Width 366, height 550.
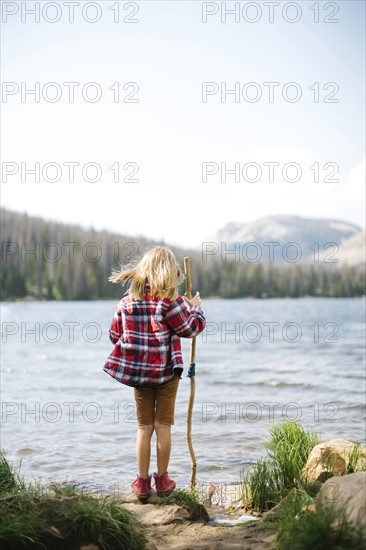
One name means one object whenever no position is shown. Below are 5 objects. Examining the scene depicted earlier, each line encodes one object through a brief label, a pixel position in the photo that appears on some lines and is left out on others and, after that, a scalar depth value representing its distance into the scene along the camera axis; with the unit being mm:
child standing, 6375
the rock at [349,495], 4453
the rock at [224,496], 7433
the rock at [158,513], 6094
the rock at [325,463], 6859
